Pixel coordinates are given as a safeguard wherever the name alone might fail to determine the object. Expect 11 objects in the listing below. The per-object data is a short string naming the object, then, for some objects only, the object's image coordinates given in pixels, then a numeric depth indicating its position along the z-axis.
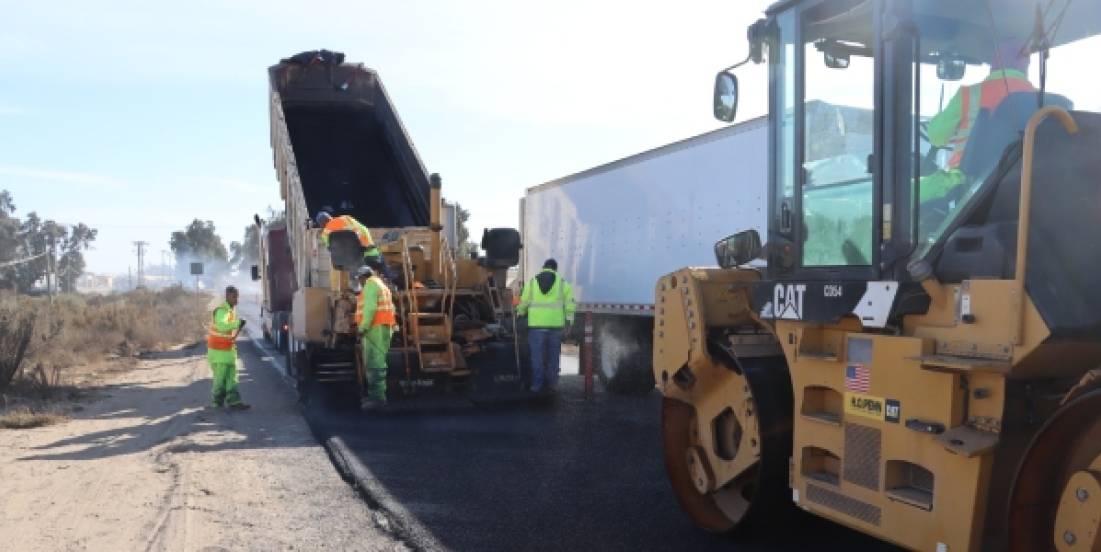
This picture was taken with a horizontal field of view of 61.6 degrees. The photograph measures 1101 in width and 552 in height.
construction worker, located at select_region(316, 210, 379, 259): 9.90
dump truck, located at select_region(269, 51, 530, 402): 9.90
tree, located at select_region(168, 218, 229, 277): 78.63
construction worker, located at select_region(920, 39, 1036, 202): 3.77
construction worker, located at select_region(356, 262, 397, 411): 9.23
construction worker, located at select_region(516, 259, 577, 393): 10.31
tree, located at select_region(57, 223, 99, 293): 66.88
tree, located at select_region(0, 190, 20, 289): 48.49
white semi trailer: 9.53
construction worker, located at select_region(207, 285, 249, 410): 10.23
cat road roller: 3.12
